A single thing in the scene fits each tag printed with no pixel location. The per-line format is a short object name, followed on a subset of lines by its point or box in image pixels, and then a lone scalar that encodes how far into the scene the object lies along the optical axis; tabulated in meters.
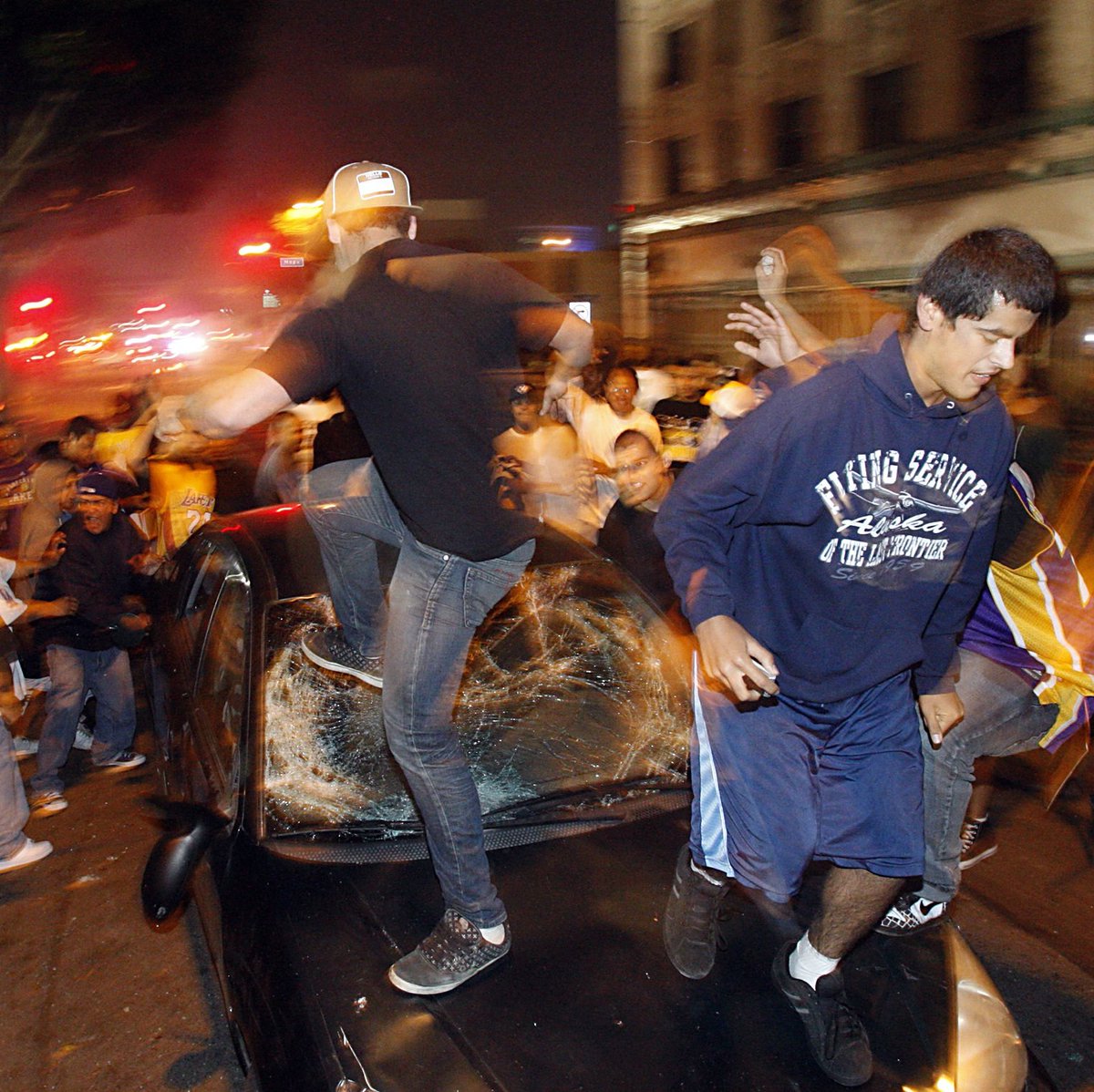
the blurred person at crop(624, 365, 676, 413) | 7.77
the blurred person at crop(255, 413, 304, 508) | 5.20
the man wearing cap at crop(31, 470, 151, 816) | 4.82
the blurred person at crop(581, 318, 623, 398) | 6.74
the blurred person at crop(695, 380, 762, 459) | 2.39
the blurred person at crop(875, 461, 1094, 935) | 2.89
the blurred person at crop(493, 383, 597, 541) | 2.33
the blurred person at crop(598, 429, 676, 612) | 4.04
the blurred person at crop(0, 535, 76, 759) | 4.38
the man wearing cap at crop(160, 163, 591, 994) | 2.09
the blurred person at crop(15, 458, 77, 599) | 5.10
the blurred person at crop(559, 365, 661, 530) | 5.98
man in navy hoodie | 1.93
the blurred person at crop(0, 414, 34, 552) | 6.61
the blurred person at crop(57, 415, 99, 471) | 5.72
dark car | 1.91
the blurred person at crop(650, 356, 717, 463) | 6.55
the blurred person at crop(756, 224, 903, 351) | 2.79
